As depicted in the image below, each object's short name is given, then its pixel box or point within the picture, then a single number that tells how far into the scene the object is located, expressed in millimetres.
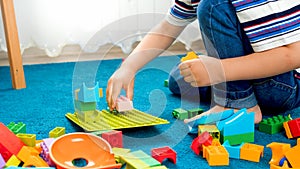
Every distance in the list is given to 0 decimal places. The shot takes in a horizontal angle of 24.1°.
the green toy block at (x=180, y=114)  1163
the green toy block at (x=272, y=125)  1092
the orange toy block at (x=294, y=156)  940
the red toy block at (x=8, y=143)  973
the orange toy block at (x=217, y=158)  972
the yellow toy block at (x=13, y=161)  950
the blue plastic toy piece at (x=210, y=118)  1088
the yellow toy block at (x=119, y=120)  1079
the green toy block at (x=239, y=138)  1039
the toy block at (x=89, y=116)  1093
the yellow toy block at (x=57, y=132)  1057
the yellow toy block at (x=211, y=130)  1042
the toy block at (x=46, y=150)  961
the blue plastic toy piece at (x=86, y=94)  1056
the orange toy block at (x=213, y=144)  996
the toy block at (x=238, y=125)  1035
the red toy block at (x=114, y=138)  1010
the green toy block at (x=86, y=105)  1083
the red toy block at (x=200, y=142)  1008
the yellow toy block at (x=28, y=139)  1014
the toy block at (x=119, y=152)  970
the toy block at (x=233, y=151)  996
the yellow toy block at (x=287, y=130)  1073
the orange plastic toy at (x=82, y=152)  956
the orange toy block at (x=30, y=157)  956
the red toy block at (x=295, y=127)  1062
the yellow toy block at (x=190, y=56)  1021
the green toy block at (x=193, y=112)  1164
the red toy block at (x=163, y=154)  976
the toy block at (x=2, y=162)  934
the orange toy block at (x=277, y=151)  965
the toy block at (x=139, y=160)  938
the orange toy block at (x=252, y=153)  985
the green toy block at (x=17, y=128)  1054
